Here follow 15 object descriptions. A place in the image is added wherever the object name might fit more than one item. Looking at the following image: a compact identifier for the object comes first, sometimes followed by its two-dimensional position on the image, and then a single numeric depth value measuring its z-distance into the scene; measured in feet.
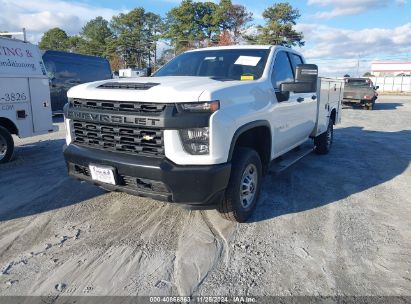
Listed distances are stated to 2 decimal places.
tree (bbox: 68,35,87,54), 241.96
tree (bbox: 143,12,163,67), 220.43
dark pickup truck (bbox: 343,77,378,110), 63.67
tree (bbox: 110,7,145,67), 220.64
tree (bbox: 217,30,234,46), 149.71
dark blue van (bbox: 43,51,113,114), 44.80
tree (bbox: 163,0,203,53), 174.50
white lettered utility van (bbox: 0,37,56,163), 21.56
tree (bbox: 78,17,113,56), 230.27
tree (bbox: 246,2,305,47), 145.79
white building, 223.92
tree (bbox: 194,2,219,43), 166.91
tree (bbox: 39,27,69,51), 246.06
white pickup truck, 10.45
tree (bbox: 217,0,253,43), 159.22
